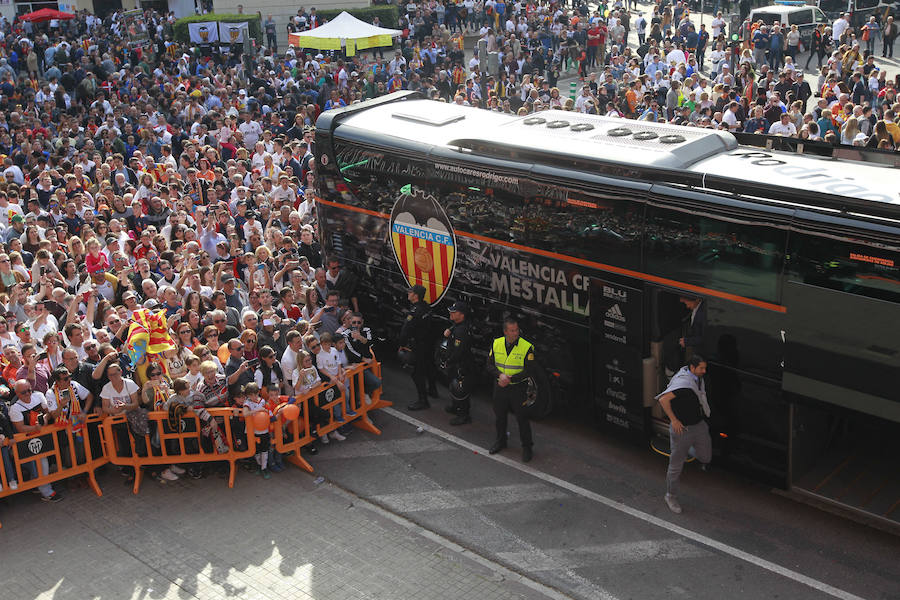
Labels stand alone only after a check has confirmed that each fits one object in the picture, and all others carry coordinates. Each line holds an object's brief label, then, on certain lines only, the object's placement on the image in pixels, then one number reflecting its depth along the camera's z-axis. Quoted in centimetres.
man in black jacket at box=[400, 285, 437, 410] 1143
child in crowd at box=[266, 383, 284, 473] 1017
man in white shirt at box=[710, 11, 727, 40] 3275
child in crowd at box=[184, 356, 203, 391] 1006
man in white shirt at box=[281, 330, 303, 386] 1047
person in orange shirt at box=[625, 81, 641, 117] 2236
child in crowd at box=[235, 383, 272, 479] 994
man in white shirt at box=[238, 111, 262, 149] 2186
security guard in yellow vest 1005
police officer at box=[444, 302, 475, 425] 1077
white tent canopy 2853
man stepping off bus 888
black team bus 804
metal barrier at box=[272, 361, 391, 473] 1042
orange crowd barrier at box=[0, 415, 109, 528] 973
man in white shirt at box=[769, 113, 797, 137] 1795
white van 3095
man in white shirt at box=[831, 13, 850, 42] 2880
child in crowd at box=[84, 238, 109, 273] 1311
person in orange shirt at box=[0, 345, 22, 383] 1020
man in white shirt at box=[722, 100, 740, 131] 1944
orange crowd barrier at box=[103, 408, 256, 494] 1012
